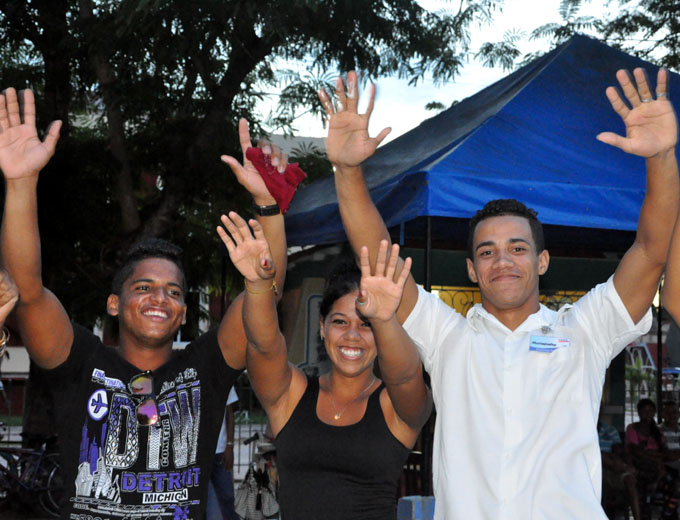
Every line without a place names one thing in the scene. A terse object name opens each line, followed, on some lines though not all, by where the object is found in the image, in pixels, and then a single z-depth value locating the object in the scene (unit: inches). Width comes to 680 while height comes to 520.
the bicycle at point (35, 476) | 398.0
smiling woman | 109.8
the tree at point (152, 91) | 365.7
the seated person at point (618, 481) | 341.4
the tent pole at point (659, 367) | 361.5
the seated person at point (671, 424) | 391.5
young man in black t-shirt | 110.4
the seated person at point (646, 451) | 363.6
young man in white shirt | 104.4
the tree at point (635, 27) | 437.7
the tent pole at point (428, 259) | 210.7
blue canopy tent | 209.0
